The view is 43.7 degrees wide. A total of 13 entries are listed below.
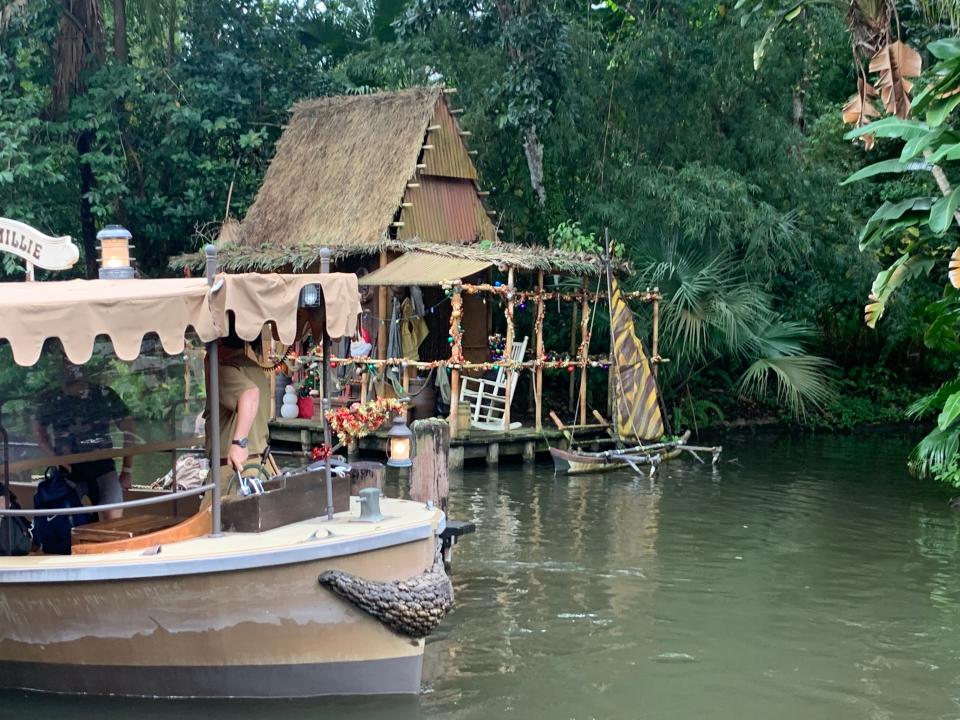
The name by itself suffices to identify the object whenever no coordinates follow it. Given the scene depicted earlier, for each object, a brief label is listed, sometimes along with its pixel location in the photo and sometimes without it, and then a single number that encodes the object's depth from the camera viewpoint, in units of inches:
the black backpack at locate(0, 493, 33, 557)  308.7
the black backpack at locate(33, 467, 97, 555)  311.3
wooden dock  703.7
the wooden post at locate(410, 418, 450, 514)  443.5
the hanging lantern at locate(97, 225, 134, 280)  325.4
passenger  328.5
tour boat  293.1
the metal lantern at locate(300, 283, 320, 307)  319.3
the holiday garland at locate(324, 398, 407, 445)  373.1
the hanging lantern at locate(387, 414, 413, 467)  417.7
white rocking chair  732.7
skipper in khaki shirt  332.5
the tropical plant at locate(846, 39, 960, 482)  406.0
